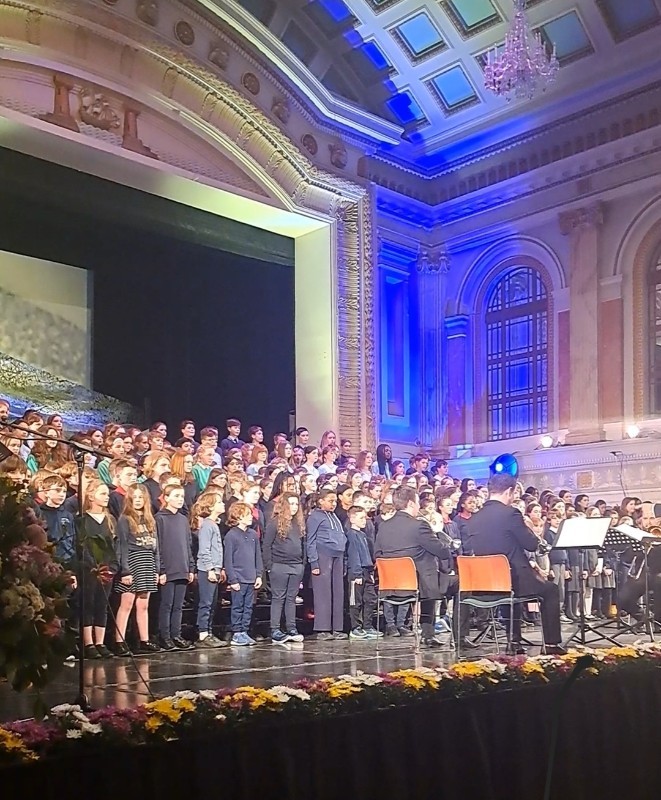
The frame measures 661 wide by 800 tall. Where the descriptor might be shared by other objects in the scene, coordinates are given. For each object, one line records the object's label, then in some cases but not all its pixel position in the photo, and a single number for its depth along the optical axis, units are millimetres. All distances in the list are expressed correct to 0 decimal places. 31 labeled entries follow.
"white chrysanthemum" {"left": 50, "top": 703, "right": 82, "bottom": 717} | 3737
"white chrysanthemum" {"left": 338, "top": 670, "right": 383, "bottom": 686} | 4512
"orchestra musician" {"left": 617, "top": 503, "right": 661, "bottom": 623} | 9742
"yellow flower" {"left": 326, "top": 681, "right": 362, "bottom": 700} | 4345
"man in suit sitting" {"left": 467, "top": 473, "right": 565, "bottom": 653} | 7633
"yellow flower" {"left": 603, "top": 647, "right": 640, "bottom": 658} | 5734
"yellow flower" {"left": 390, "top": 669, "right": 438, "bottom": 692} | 4656
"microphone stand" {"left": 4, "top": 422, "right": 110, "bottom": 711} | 3624
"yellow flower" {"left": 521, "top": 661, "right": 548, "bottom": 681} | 5191
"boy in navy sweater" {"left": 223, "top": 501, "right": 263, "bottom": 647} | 8844
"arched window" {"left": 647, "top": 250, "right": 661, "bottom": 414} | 15531
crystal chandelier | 12922
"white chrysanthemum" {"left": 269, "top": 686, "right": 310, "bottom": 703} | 4203
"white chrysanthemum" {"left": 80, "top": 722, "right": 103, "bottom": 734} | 3537
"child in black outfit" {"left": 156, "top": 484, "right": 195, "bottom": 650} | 8320
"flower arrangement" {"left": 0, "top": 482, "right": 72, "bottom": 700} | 2594
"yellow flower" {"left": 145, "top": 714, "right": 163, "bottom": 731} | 3693
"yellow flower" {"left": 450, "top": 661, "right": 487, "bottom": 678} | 4918
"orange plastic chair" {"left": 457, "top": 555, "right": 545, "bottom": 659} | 7527
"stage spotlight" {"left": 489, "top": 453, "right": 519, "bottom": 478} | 16297
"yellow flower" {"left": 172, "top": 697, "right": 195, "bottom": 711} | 3881
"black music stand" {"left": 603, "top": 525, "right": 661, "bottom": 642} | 8656
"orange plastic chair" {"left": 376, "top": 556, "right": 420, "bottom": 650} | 8359
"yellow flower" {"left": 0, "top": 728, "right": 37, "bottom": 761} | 3307
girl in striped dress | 7922
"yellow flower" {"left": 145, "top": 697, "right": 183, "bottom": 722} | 3783
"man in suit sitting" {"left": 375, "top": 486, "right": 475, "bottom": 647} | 8734
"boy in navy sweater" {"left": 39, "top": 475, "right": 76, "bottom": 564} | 7367
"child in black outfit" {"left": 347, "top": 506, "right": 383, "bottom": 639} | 9852
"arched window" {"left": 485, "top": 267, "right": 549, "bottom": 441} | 17234
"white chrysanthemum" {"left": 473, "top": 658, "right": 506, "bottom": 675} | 5074
